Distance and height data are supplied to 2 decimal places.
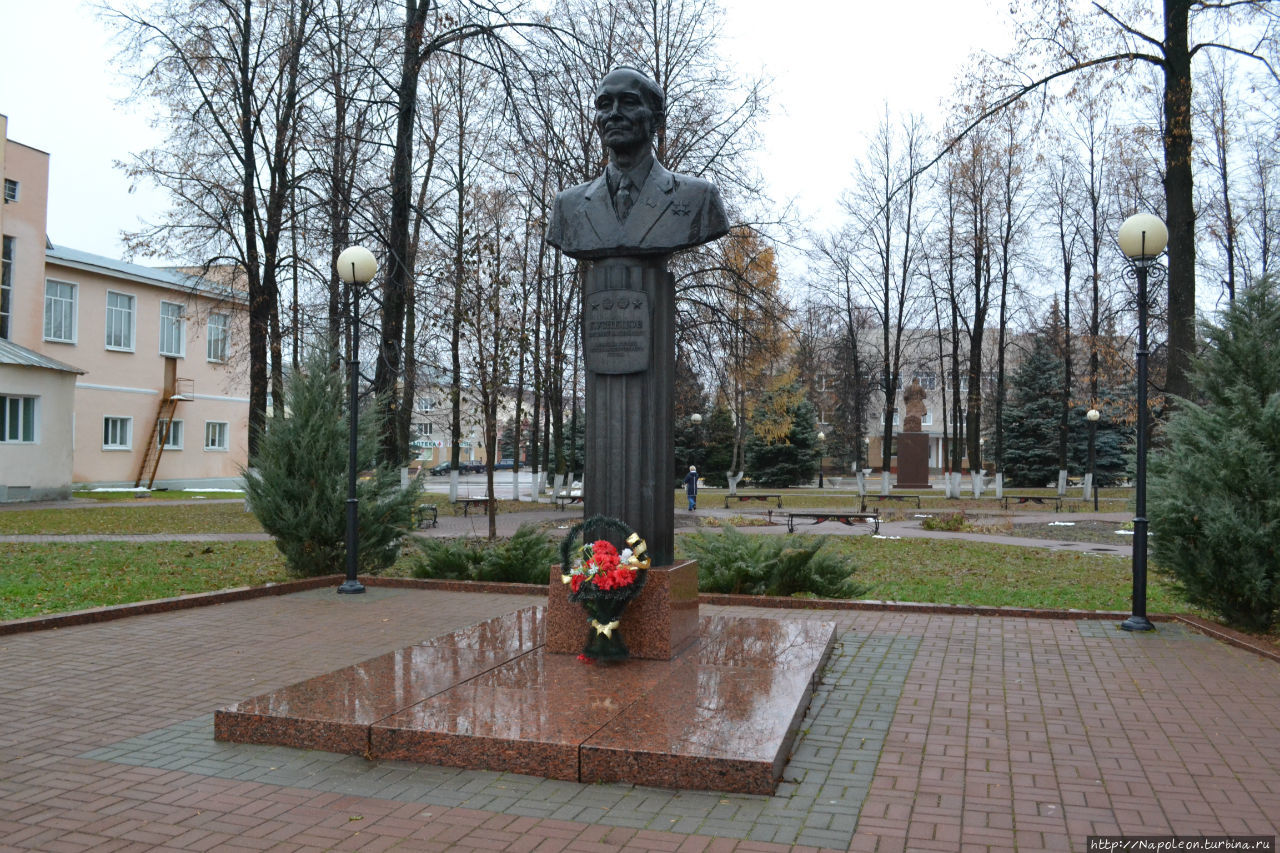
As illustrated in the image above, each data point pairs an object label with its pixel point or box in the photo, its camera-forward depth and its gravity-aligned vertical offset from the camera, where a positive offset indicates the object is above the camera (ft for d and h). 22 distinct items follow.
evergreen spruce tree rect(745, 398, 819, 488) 158.71 +2.16
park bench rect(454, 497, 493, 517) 85.31 -3.22
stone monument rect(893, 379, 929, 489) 137.59 +2.67
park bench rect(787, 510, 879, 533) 68.33 -3.43
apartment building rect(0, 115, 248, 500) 87.76 +10.11
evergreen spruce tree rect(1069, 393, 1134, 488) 146.92 +3.37
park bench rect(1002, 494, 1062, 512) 94.71 -2.93
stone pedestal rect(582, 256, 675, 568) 22.24 +1.46
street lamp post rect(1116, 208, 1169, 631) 28.19 +2.19
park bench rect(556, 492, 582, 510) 95.45 -3.22
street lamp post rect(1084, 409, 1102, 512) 107.55 +5.30
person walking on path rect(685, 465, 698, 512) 102.42 -1.98
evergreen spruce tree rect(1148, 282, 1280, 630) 27.09 -0.23
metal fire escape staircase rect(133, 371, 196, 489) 112.83 +4.14
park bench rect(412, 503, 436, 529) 69.18 -3.63
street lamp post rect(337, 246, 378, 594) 35.09 +2.21
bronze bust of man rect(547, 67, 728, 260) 22.11 +6.05
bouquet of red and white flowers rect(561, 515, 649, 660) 20.04 -2.38
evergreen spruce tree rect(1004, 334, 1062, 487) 146.82 +7.32
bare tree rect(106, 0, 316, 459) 70.13 +23.91
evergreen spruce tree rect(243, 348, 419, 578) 37.27 -0.86
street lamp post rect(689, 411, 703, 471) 164.66 +3.60
